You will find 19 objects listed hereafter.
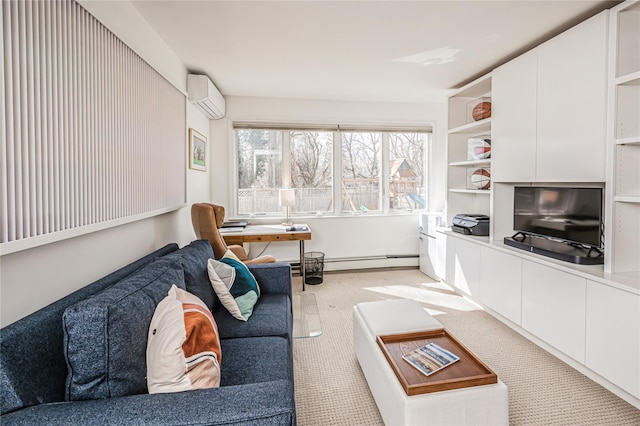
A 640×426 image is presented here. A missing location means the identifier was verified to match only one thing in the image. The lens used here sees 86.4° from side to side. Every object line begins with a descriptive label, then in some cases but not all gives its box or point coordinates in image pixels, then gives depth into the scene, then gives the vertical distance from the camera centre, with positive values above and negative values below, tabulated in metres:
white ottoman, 1.42 -0.88
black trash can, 4.48 -0.90
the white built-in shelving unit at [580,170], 2.04 +0.22
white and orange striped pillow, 1.15 -0.54
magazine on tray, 1.60 -0.78
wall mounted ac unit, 3.48 +1.13
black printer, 3.57 -0.26
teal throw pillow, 2.09 -0.56
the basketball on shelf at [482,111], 3.48 +0.93
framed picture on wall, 3.57 +0.55
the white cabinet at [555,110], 2.26 +0.70
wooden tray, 1.47 -0.79
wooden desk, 3.90 -0.42
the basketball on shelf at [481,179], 3.67 +0.23
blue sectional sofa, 0.93 -0.55
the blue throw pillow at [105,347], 1.03 -0.46
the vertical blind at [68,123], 1.22 +0.35
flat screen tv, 2.42 -0.10
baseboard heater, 4.79 -0.85
